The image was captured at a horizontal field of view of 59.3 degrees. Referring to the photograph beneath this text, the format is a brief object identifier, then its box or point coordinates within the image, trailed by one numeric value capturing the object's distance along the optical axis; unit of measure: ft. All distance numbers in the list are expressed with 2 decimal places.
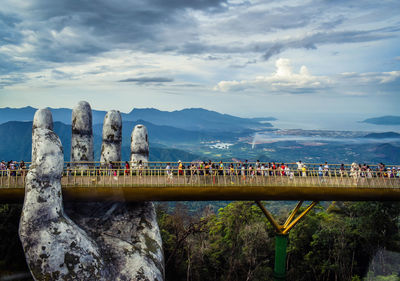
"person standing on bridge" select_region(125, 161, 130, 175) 68.33
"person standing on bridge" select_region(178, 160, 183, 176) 67.31
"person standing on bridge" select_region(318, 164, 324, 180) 70.27
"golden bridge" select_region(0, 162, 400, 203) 60.64
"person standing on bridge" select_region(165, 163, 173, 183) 64.59
